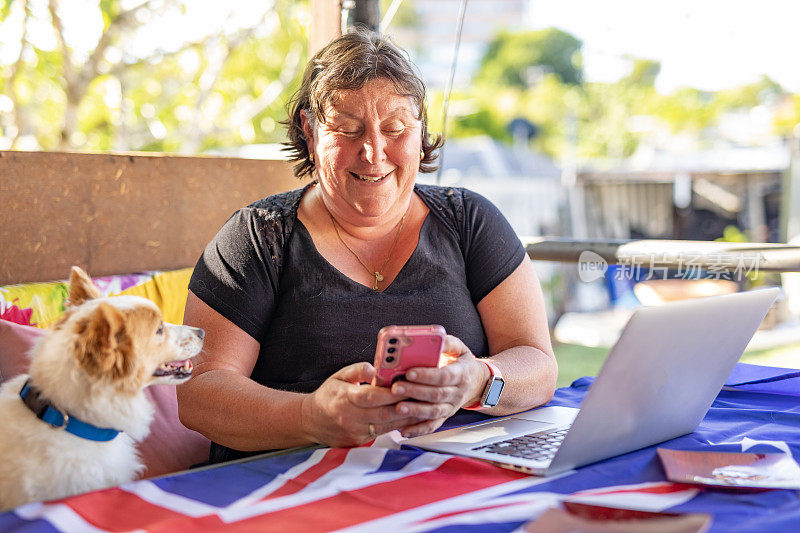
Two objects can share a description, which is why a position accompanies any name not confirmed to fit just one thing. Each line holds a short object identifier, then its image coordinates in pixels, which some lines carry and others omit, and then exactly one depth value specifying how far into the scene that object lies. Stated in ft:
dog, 3.80
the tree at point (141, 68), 19.66
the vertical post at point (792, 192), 28.12
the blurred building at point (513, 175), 43.88
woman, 4.91
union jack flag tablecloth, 2.89
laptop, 3.23
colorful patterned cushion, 6.41
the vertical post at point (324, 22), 8.96
